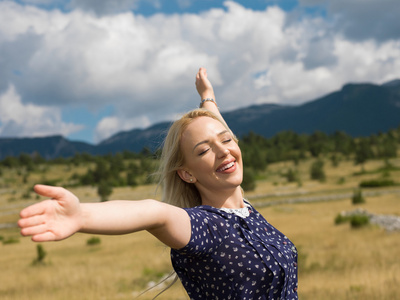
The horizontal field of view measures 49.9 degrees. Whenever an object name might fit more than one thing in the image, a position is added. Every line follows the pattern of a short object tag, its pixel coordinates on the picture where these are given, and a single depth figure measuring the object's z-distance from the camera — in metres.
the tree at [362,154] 74.25
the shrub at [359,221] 22.47
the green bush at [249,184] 55.87
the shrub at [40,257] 20.61
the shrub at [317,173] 67.06
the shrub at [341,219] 24.80
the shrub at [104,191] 55.03
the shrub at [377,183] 52.50
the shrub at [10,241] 33.50
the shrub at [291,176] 67.62
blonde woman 1.73
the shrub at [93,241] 27.17
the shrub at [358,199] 36.43
